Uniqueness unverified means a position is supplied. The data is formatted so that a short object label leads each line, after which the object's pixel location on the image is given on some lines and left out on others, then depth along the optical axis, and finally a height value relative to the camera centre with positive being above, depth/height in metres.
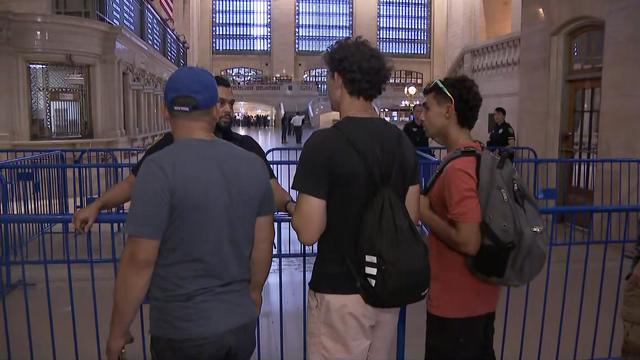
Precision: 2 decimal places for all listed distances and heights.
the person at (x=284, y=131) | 29.55 -0.65
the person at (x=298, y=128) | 29.11 -0.46
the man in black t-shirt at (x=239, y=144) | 2.95 -0.37
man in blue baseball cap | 2.03 -0.43
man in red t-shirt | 2.68 -0.61
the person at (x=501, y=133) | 11.10 -0.27
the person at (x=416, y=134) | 11.84 -0.30
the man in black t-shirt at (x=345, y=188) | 2.35 -0.29
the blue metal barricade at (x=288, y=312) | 4.71 -1.89
